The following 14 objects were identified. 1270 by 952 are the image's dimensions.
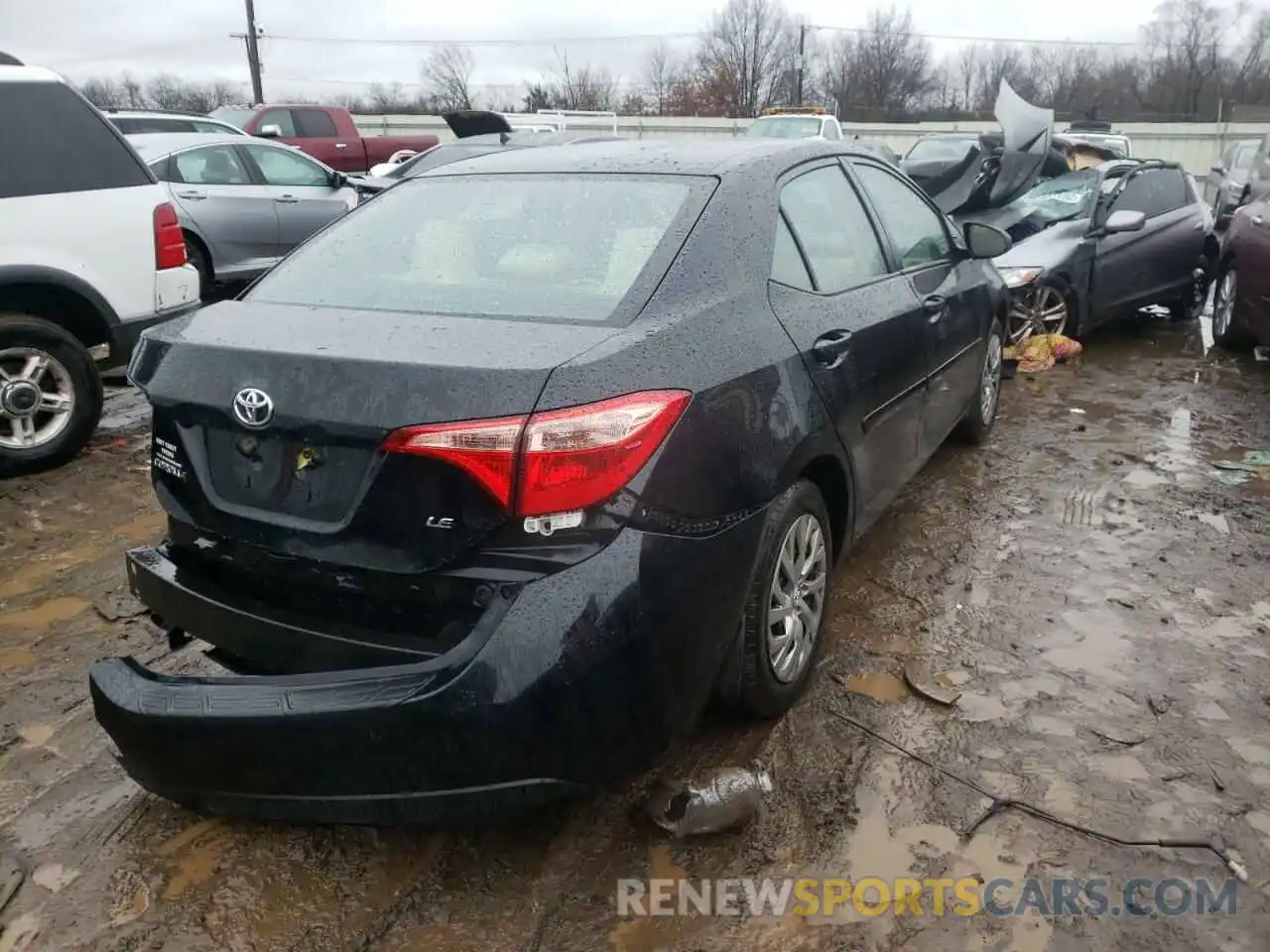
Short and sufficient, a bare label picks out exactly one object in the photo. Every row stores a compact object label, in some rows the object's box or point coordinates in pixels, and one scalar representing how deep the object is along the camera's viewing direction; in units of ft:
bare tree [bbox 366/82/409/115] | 165.97
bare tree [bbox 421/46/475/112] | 184.14
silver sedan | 30.22
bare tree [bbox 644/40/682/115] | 190.49
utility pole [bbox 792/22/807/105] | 152.66
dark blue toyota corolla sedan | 6.76
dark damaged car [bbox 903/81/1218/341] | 25.86
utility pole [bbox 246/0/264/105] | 121.90
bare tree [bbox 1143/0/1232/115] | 195.93
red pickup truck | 54.70
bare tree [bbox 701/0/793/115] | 195.93
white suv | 16.17
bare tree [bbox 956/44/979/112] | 214.48
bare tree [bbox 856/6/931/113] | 205.05
